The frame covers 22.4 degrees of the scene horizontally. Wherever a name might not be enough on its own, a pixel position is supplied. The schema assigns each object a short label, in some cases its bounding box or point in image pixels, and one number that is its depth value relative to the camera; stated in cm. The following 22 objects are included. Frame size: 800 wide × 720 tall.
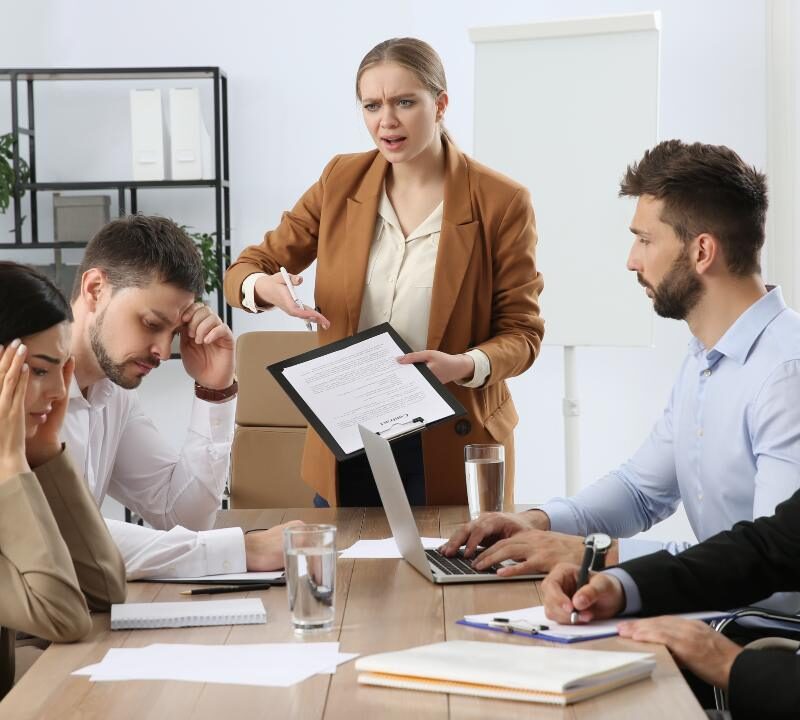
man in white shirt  294
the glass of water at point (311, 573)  261
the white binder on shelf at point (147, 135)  535
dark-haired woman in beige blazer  262
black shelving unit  543
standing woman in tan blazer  350
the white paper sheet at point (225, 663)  246
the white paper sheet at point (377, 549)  303
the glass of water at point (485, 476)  315
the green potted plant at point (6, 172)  539
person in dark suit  256
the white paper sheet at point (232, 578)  288
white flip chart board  479
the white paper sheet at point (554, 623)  259
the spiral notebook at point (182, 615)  266
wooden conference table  236
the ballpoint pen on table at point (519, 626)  258
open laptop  282
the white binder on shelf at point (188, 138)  534
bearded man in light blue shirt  294
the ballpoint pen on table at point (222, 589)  283
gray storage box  555
